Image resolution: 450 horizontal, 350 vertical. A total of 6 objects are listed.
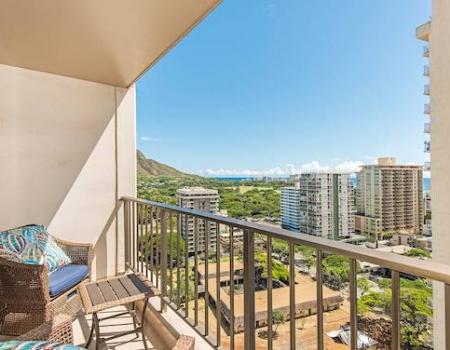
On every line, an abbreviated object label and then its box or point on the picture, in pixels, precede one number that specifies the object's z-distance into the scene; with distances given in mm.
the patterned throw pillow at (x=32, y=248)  2732
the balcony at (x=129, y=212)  1488
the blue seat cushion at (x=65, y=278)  2653
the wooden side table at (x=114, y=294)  2252
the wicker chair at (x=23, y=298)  2404
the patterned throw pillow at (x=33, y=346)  910
